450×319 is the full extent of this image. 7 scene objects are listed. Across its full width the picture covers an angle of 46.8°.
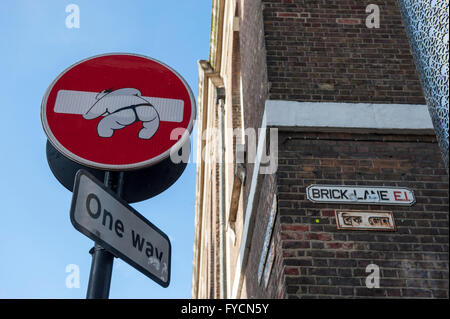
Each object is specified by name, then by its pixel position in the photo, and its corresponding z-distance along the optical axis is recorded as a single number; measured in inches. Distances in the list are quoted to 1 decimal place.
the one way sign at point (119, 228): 94.3
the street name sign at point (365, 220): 153.7
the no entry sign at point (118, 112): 112.3
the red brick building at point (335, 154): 146.8
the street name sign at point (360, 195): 158.6
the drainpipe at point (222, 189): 354.3
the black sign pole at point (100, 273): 91.8
